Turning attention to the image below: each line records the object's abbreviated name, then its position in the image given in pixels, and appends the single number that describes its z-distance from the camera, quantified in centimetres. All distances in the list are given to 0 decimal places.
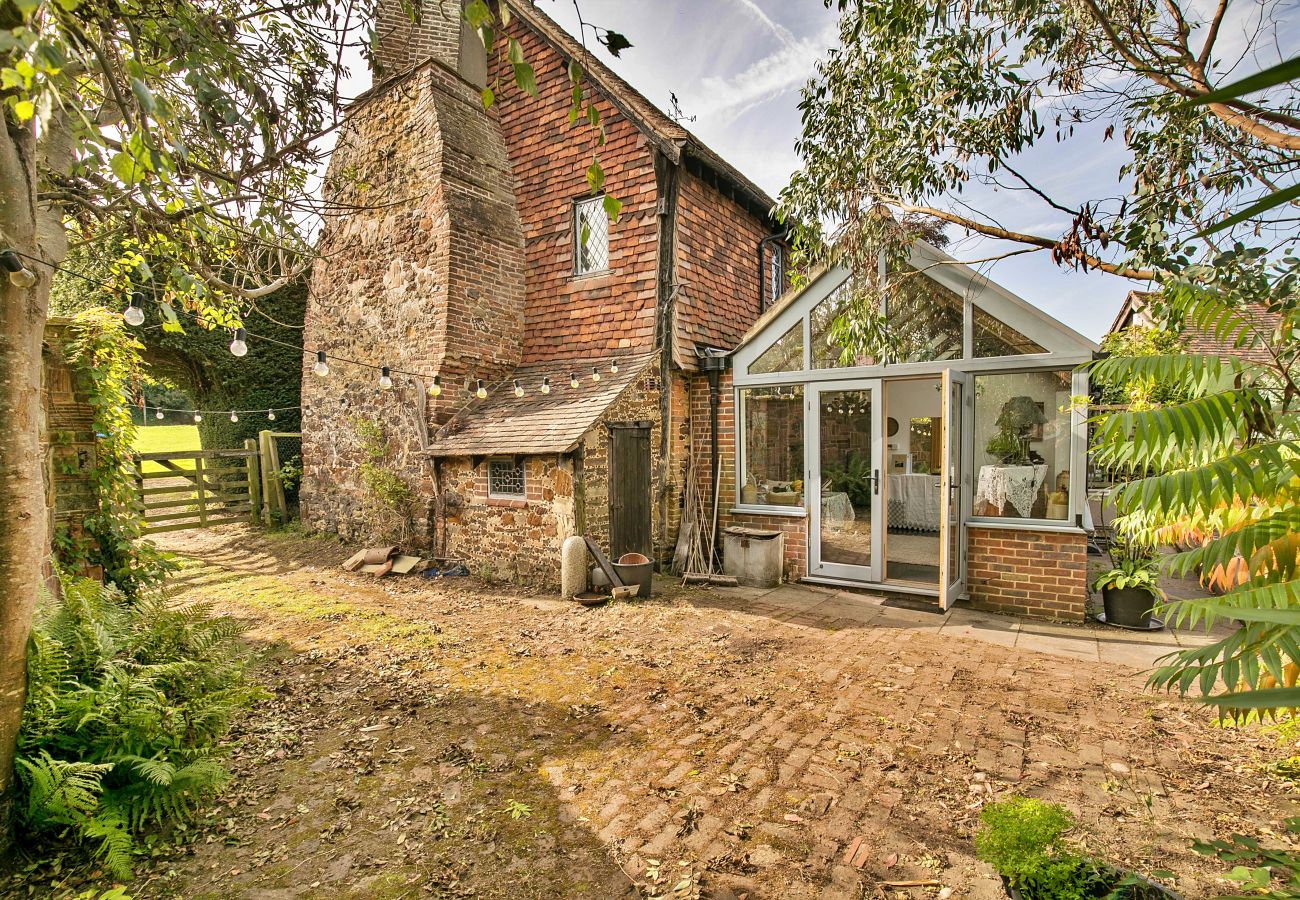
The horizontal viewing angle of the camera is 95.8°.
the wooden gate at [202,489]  1191
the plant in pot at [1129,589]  602
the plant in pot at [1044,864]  220
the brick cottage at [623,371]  680
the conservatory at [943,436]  648
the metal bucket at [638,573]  758
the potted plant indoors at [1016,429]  665
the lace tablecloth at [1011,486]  666
